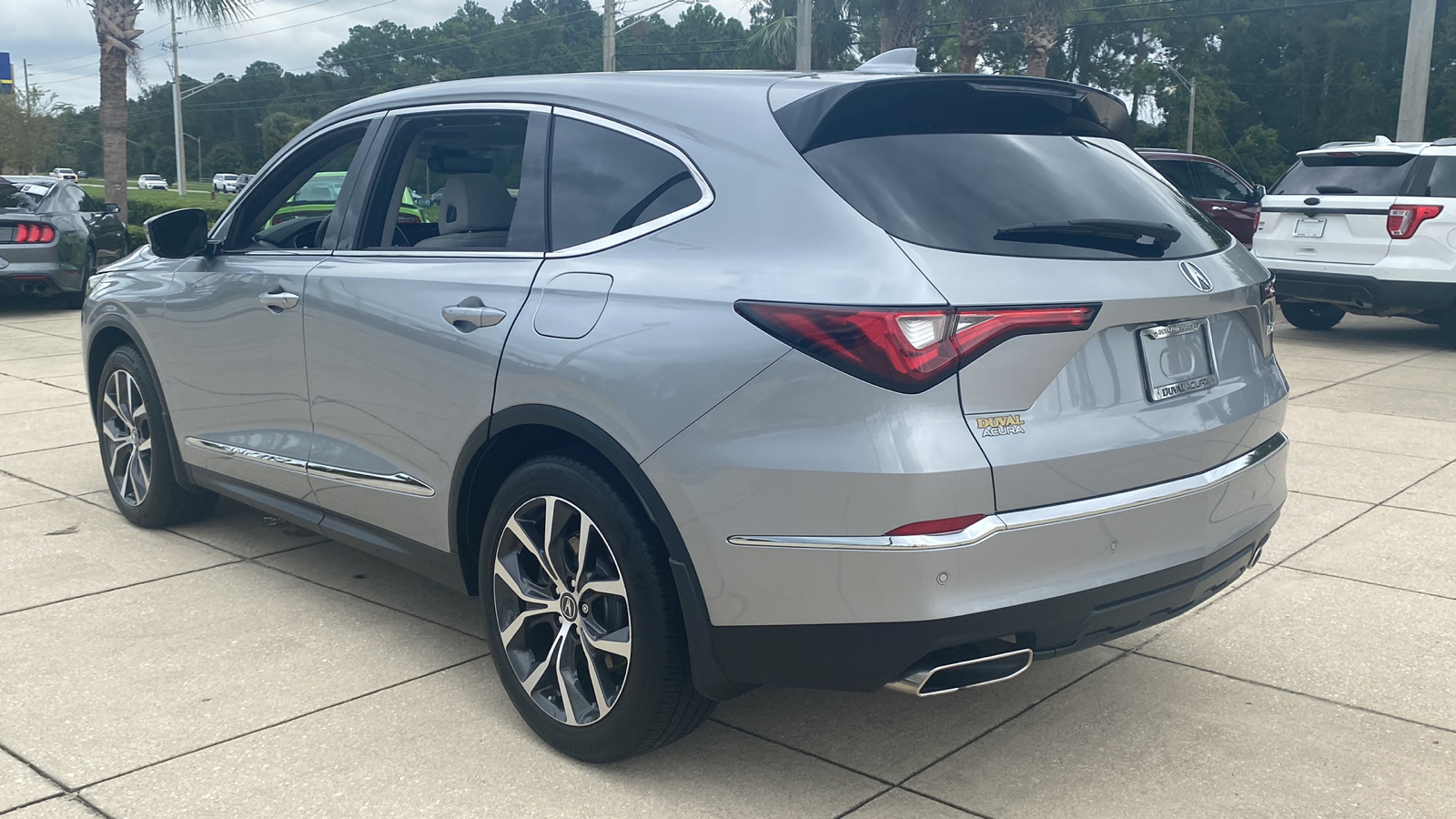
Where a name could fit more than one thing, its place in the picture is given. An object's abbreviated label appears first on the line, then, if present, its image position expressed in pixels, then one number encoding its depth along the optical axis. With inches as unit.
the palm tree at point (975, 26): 951.6
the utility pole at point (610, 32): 1289.4
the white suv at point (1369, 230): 416.5
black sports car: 504.4
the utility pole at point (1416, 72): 607.5
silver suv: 104.8
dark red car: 641.6
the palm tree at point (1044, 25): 920.3
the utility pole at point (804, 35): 933.2
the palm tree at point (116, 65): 870.4
